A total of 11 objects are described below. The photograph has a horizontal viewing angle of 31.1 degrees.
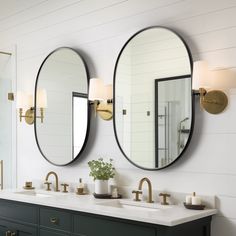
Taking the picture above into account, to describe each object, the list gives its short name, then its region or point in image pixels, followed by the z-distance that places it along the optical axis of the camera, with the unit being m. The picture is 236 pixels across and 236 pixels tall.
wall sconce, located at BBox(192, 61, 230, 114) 2.66
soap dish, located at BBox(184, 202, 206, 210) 2.64
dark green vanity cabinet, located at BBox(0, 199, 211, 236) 2.43
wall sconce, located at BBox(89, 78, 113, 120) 3.31
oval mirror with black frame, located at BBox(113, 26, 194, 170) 2.86
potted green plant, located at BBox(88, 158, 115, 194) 3.15
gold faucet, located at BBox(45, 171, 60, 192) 3.64
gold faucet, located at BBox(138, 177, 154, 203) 2.93
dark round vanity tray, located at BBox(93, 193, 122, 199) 3.12
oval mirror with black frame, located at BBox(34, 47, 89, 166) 3.53
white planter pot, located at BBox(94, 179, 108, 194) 3.15
